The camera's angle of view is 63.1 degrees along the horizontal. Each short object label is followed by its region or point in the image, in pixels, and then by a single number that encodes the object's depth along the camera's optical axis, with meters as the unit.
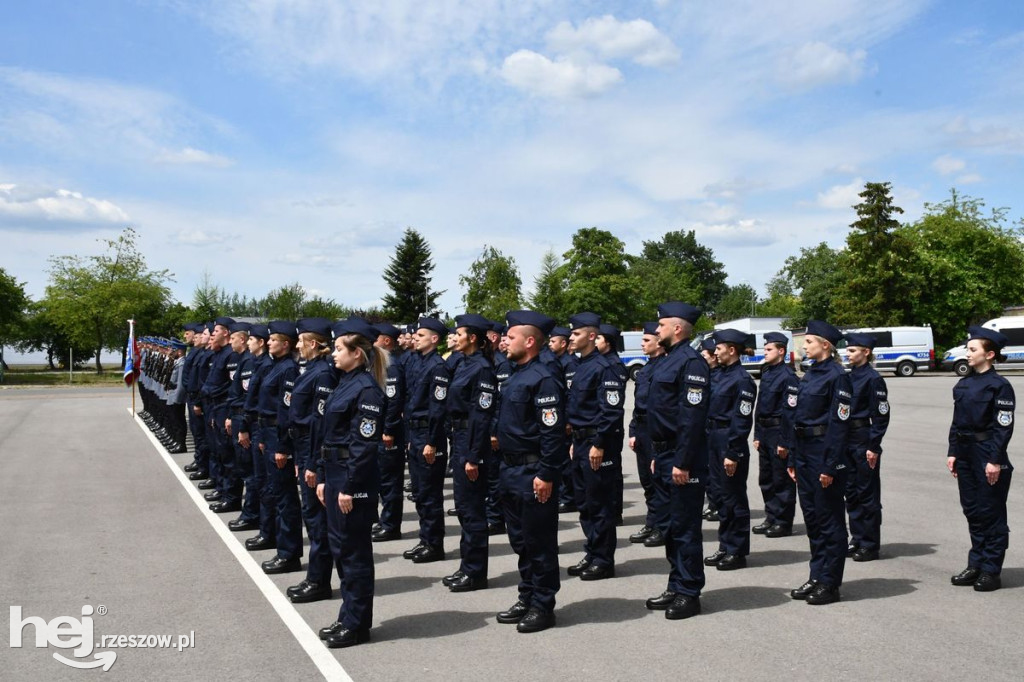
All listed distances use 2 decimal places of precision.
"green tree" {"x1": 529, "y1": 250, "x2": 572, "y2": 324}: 62.06
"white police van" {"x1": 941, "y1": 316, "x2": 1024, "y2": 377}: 35.56
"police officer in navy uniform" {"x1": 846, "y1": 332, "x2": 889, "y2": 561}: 7.39
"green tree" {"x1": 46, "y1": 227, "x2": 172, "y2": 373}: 46.44
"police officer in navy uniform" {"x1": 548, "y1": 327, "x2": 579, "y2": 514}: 9.74
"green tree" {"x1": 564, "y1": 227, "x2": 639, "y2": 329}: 63.28
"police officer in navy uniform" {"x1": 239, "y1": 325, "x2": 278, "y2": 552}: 7.71
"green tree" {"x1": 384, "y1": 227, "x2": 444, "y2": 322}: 79.62
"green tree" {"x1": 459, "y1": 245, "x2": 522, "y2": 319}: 65.81
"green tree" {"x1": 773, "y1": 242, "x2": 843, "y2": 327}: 70.31
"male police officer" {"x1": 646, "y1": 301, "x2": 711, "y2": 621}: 5.74
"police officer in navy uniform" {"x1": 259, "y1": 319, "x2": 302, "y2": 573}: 6.90
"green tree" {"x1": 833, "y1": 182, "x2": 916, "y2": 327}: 47.59
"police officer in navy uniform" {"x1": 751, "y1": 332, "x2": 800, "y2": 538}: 8.38
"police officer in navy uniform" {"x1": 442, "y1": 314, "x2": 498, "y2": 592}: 6.53
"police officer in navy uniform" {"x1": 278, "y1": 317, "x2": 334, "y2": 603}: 6.10
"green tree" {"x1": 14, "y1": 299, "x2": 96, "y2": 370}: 69.76
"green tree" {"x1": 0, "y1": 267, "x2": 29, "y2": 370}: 44.41
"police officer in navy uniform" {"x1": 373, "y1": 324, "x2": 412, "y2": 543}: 8.01
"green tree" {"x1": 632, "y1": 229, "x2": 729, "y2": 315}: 119.44
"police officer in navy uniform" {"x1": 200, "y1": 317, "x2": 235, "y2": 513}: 9.64
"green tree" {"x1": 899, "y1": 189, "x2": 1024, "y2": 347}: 47.28
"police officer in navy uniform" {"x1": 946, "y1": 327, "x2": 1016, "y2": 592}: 6.37
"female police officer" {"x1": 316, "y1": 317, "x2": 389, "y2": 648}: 5.23
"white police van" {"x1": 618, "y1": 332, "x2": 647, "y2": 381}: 36.47
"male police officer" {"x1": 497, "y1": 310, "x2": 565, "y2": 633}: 5.51
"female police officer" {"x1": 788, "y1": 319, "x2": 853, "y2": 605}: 6.02
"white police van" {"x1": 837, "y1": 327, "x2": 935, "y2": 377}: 37.28
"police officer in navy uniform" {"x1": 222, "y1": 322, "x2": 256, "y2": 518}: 8.77
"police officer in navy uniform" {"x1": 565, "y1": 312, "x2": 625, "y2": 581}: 6.75
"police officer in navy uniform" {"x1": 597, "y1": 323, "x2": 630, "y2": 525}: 7.73
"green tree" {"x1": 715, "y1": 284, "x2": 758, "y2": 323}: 115.56
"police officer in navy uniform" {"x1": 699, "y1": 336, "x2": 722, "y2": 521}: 7.99
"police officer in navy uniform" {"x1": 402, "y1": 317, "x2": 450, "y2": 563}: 7.52
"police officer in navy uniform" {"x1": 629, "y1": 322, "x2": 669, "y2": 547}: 7.14
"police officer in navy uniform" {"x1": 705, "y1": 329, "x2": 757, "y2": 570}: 7.16
